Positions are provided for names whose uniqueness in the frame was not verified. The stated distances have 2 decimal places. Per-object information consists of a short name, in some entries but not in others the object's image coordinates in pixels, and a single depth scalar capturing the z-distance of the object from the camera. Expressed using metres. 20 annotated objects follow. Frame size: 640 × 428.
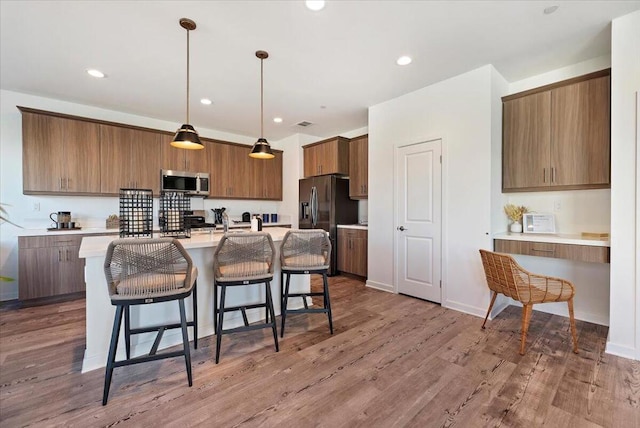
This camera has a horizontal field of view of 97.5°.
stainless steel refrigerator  4.88
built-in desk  2.46
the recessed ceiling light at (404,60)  2.88
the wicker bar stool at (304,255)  2.55
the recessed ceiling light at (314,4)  2.09
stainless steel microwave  4.52
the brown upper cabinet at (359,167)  4.74
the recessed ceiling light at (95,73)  3.10
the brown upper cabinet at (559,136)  2.68
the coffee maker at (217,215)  5.20
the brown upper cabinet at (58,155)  3.62
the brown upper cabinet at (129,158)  4.11
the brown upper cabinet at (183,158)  4.61
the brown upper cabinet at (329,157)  4.97
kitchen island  2.05
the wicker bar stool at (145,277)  1.73
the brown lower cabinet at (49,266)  3.38
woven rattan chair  2.30
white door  3.46
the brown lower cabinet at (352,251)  4.55
